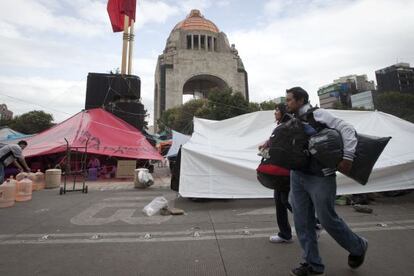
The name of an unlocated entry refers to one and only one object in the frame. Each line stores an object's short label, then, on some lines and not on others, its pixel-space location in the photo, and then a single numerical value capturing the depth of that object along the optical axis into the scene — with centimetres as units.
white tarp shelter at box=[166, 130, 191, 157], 1335
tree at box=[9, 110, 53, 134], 4872
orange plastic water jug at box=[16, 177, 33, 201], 704
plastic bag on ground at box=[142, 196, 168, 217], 545
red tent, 1251
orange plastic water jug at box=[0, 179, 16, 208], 619
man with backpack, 246
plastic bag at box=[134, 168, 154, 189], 948
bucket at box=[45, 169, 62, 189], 984
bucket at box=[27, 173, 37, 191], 888
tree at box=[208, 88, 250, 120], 3444
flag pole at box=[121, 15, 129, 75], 2120
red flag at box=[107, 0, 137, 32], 1962
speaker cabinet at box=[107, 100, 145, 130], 1825
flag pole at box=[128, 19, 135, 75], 2170
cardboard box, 1264
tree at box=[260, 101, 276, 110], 4016
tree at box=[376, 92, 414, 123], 4374
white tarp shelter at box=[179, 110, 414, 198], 606
